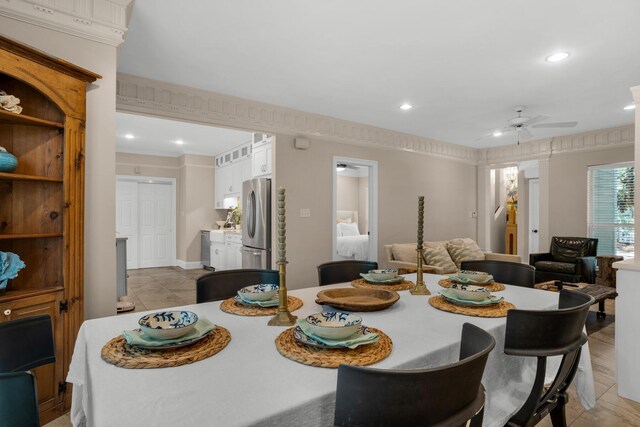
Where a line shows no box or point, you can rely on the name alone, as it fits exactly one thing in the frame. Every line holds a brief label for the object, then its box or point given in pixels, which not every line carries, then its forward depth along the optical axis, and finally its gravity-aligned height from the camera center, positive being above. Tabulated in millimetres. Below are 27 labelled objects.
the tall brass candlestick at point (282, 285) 1273 -268
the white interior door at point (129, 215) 7369 -54
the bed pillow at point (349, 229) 7871 -359
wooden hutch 1937 +47
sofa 4758 -602
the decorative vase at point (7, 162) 1817 +263
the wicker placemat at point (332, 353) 948 -398
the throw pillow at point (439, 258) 4832 -626
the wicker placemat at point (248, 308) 1428 -404
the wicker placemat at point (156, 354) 937 -399
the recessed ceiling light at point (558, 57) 2848 +1287
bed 5734 -577
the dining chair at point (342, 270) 2289 -384
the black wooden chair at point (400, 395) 696 -367
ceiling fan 3909 +1052
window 5141 +98
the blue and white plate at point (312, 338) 1024 -383
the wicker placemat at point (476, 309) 1436 -407
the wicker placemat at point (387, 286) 1916 -404
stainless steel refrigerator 4430 -143
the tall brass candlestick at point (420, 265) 1808 -272
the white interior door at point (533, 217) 7676 -76
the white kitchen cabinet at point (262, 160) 4527 +709
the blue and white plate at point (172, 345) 1013 -384
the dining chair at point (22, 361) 726 -396
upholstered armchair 4758 -684
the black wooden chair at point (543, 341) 1153 -429
